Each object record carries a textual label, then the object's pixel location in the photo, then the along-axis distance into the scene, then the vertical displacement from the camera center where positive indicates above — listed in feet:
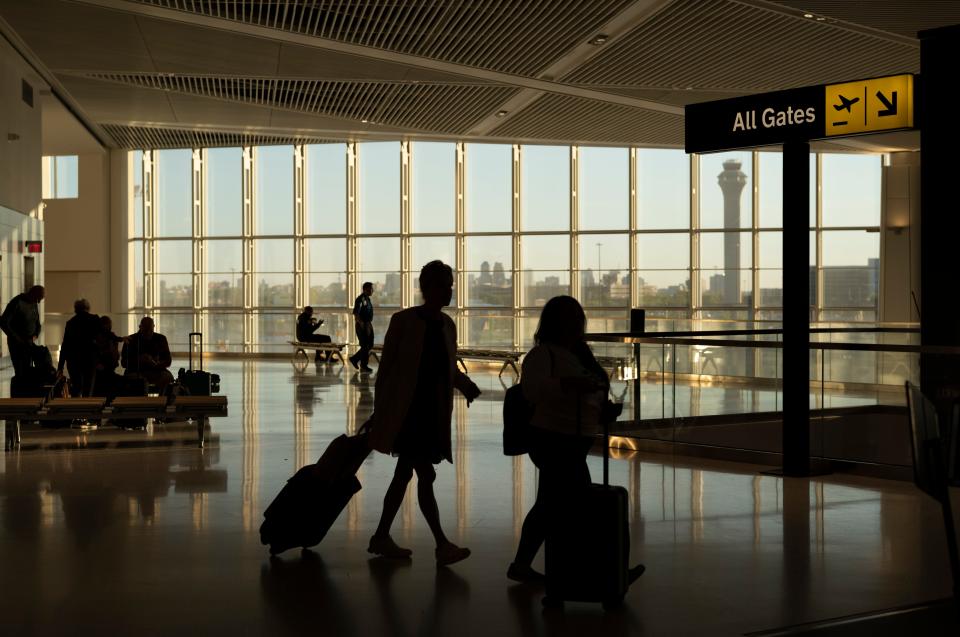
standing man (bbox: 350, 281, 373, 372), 68.23 -0.74
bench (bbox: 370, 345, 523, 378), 62.23 -2.65
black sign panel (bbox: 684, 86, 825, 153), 26.08 +4.59
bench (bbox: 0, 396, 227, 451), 32.63 -3.02
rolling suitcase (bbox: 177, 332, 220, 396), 41.52 -2.77
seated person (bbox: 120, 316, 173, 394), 38.88 -1.72
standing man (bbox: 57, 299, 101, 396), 37.63 -1.30
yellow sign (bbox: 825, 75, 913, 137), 24.57 +4.60
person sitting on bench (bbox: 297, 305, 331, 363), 77.36 -1.40
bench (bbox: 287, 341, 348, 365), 74.69 -2.64
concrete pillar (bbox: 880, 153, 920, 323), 72.43 +4.70
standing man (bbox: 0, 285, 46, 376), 39.52 -0.51
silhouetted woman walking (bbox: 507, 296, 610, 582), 15.78 -1.35
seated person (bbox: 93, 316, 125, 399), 37.91 -1.79
